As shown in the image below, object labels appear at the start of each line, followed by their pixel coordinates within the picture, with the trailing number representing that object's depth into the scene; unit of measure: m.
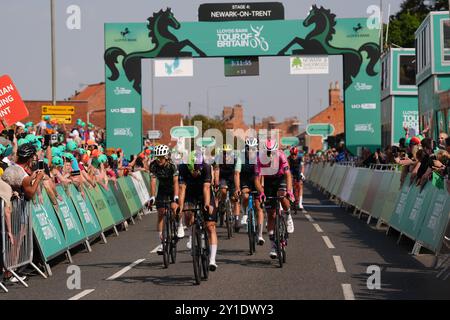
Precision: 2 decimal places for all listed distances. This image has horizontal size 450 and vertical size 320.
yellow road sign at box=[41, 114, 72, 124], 23.84
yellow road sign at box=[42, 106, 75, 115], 23.67
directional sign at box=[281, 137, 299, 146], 45.59
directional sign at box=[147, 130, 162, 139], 46.31
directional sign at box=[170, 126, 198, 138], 33.38
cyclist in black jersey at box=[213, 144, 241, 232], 18.05
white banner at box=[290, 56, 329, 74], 32.50
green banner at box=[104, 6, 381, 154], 32.09
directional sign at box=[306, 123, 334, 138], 38.62
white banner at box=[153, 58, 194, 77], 32.25
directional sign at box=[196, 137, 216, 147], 30.42
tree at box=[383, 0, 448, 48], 65.06
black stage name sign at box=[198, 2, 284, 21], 32.38
